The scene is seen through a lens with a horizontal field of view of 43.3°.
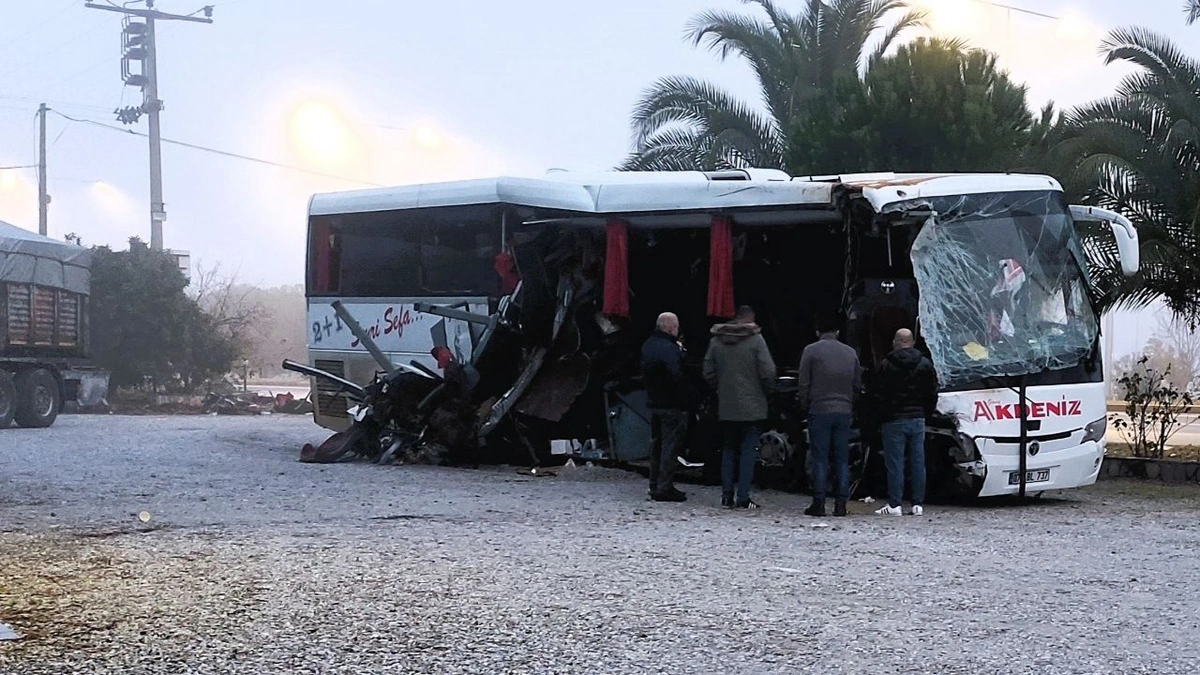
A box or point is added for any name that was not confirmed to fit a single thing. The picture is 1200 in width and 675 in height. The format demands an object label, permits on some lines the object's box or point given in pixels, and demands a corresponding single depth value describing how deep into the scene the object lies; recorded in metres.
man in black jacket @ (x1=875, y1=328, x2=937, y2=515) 11.96
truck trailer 24.73
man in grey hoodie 11.97
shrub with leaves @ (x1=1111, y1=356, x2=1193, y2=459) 17.59
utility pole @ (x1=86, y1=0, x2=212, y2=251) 38.50
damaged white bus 12.59
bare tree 39.09
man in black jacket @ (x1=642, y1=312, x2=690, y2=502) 12.62
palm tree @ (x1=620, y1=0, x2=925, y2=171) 27.08
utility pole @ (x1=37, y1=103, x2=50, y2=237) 46.75
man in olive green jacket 12.29
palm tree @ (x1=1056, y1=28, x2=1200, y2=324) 17.20
